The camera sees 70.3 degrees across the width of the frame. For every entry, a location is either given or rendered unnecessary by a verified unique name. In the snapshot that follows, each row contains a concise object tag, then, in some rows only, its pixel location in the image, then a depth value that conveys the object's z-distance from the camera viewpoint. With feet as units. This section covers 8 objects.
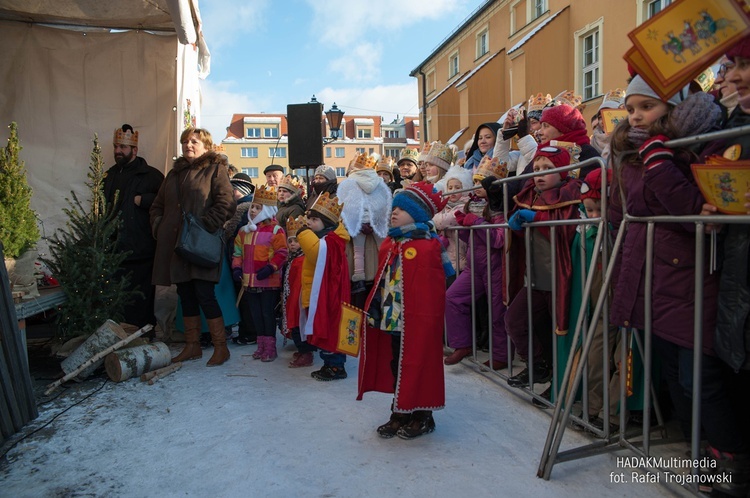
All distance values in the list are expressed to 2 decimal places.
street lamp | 49.29
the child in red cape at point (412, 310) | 9.85
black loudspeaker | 30.89
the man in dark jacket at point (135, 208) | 17.72
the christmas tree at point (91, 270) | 14.69
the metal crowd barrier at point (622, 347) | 6.96
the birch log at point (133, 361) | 13.92
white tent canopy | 19.31
